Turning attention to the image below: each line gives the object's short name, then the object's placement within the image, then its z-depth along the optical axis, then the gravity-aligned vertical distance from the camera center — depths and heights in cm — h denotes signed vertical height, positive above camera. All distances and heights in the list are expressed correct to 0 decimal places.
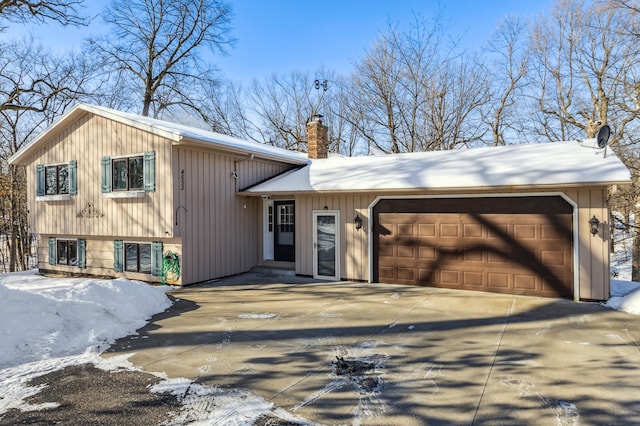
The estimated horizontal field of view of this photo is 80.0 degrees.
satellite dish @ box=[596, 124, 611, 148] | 785 +155
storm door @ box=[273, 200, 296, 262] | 1105 -52
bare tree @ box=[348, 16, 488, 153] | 2050 +679
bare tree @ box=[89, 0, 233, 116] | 2248 +1015
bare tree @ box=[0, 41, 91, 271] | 1695 +529
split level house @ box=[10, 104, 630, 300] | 766 +8
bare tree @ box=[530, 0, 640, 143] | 1480 +613
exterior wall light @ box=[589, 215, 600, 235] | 718 -28
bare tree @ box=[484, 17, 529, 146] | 1947 +689
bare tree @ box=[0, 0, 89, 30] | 1136 +620
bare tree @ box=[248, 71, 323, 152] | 2659 +767
